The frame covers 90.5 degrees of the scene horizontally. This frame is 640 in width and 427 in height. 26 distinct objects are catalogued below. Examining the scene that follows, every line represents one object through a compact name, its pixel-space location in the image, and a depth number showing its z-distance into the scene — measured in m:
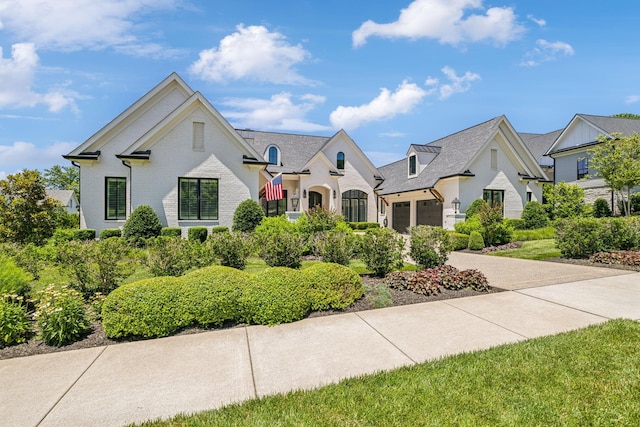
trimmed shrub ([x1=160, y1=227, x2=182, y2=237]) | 14.71
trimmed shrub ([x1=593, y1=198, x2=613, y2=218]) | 22.12
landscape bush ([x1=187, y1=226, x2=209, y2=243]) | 14.81
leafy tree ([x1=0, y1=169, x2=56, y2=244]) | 14.60
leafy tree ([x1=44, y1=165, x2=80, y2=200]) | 57.85
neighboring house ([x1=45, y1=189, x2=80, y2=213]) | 44.53
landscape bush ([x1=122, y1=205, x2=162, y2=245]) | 14.15
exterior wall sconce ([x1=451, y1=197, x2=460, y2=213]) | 18.98
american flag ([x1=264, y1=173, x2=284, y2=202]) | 15.94
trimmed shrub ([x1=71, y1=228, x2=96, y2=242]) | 14.42
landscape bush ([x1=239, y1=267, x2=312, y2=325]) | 5.02
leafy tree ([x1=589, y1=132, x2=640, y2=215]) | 19.42
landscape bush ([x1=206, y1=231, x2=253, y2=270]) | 7.73
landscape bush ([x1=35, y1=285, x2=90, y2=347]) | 4.42
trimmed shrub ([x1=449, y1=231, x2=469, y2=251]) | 15.16
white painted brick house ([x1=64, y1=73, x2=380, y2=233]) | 15.48
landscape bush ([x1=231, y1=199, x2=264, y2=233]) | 15.64
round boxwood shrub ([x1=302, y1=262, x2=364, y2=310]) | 5.57
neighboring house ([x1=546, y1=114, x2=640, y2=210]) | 23.66
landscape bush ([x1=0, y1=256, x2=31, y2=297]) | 5.16
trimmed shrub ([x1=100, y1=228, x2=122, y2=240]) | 14.55
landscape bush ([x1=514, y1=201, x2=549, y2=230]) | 19.98
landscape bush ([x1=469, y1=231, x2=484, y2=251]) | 14.80
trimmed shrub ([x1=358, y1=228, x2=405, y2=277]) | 7.71
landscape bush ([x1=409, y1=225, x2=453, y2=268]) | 8.07
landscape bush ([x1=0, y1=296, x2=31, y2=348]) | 4.38
